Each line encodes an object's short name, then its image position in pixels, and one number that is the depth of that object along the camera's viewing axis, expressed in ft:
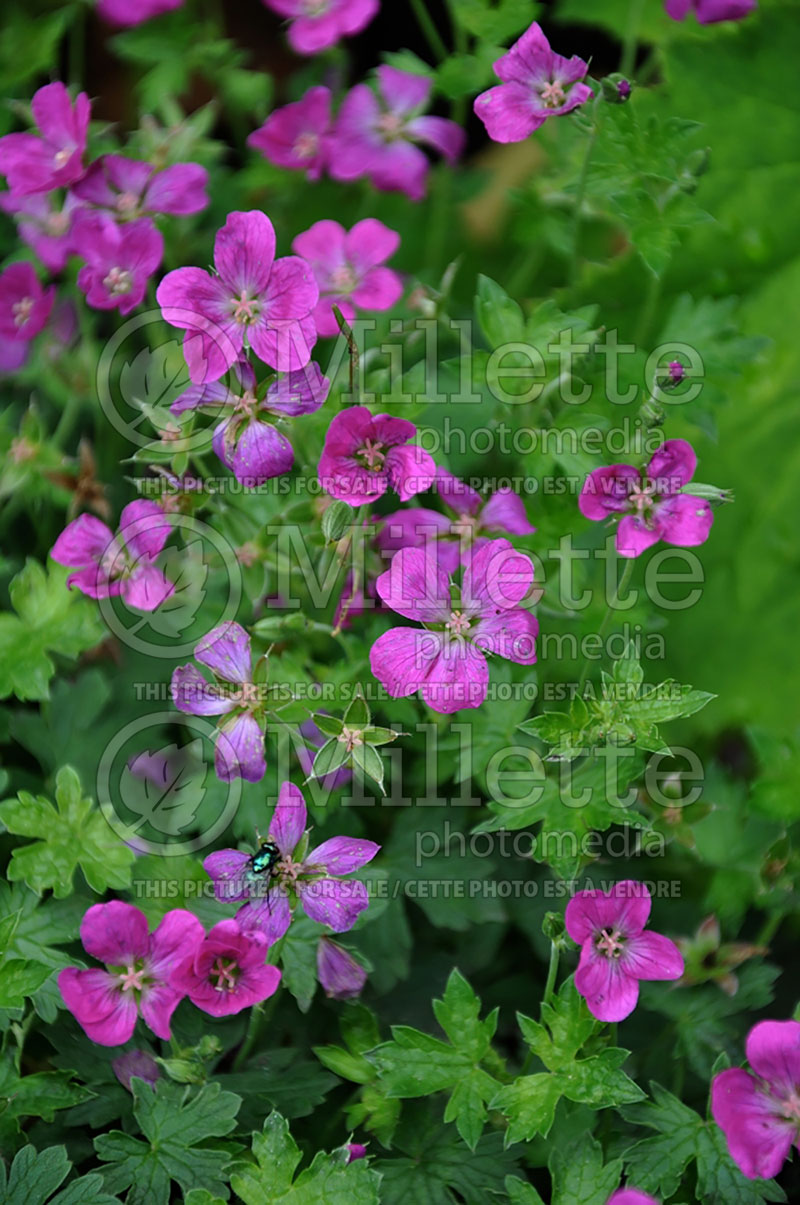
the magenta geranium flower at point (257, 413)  2.09
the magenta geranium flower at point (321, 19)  2.41
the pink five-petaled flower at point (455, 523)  2.18
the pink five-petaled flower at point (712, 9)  2.25
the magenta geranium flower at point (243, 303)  2.09
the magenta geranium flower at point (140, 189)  2.27
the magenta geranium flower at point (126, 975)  2.11
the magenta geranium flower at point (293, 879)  2.09
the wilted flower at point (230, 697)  2.11
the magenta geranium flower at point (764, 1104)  2.09
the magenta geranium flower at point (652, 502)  2.13
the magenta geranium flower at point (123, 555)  2.16
